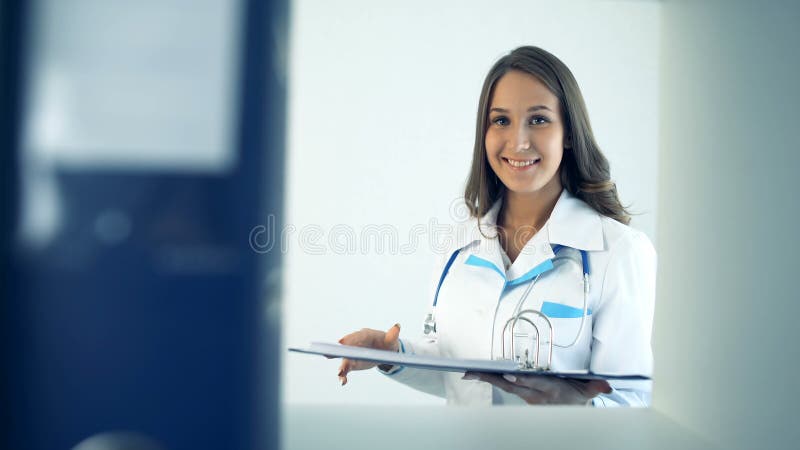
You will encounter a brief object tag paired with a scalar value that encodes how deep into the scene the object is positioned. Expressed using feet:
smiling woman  4.02
